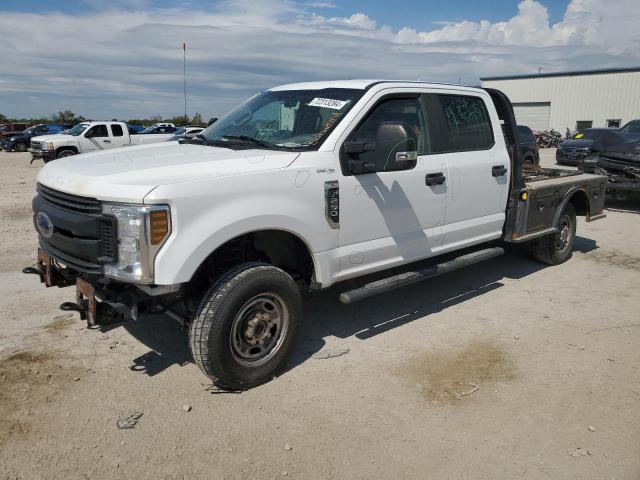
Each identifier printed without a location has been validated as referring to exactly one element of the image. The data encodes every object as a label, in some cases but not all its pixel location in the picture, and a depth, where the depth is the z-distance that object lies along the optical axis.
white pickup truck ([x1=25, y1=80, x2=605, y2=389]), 3.27
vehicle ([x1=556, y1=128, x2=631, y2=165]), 17.14
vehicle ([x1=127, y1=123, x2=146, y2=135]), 31.75
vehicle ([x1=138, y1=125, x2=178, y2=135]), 28.15
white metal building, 38.25
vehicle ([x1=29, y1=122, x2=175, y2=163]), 19.66
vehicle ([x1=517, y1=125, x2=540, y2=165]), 14.09
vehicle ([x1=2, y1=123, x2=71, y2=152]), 30.17
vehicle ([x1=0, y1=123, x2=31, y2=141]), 32.34
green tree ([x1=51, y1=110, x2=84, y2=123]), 48.71
